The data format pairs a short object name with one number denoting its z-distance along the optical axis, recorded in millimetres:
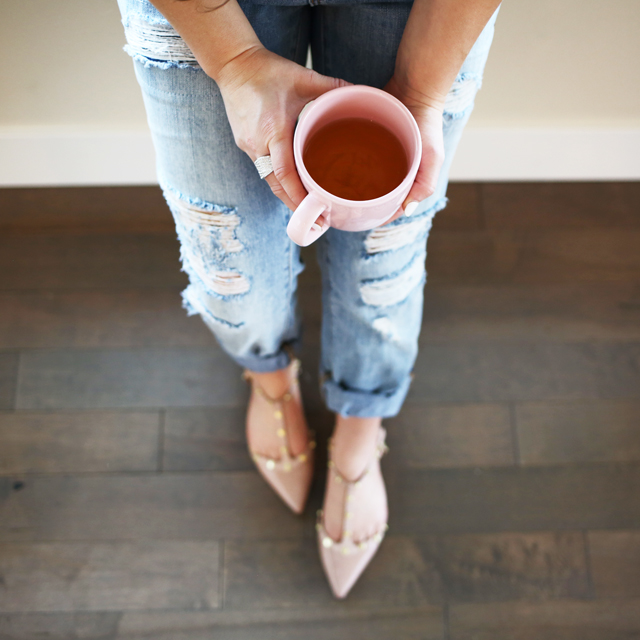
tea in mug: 438
